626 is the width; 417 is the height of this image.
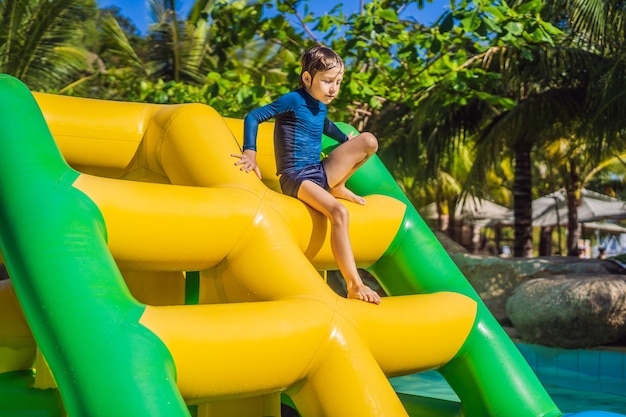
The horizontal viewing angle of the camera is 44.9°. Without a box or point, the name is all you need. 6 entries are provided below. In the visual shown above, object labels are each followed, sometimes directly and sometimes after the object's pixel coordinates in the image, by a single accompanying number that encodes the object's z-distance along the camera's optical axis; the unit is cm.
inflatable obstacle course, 232
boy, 311
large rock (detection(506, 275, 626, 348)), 786
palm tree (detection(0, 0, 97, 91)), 1473
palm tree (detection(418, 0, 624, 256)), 1078
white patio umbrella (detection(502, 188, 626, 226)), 2166
